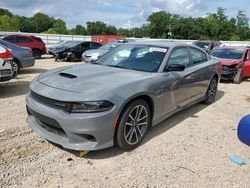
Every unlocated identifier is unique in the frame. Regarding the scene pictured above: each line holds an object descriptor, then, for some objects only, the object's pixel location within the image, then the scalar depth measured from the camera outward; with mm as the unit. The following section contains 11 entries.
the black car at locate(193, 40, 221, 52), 13205
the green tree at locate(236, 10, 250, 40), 53846
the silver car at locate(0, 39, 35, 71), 6736
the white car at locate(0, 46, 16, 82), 4490
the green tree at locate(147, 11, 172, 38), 63915
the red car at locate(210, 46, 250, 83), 7102
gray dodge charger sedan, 2317
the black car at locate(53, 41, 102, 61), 11075
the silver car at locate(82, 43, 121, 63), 9125
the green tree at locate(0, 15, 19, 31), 48500
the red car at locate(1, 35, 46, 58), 11041
